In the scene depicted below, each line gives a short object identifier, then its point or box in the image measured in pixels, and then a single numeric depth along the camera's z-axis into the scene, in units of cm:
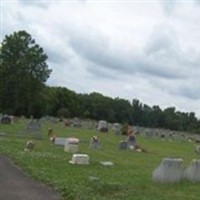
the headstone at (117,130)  4025
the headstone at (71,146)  1965
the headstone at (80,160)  1489
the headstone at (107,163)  1536
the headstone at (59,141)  2288
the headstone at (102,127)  4376
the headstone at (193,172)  1275
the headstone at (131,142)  2497
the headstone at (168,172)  1215
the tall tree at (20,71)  6202
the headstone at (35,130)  2764
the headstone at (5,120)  3833
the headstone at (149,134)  4560
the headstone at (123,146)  2445
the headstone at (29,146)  1882
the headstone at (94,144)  2288
